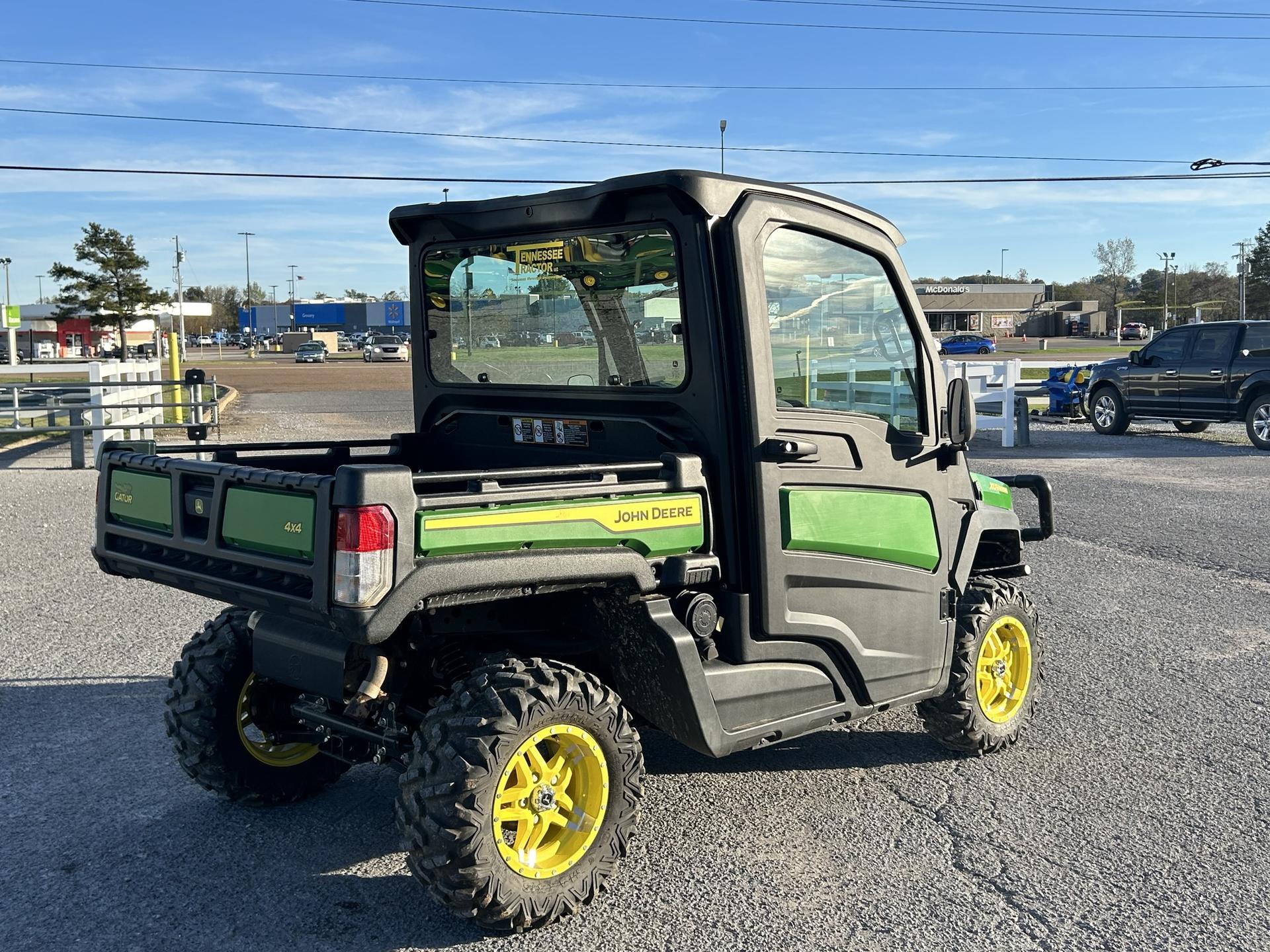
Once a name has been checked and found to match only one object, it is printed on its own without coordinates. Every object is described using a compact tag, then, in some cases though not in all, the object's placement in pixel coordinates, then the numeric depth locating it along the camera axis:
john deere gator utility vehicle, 3.43
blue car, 67.37
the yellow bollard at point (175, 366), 22.11
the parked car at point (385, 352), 67.88
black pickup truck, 17.73
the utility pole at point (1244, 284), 78.32
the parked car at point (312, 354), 68.06
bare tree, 125.09
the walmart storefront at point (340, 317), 124.44
